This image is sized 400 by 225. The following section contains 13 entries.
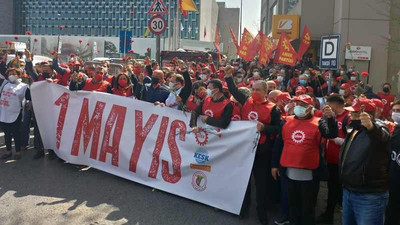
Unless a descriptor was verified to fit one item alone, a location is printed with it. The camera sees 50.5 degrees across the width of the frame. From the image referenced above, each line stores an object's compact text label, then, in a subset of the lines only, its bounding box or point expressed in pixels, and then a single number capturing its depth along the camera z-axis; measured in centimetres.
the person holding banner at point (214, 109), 561
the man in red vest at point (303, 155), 455
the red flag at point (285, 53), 1246
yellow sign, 2467
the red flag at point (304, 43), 1330
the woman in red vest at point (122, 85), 791
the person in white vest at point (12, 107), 792
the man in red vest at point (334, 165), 537
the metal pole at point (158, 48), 1071
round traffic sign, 987
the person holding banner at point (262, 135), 527
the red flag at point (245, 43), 1650
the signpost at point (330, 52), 781
